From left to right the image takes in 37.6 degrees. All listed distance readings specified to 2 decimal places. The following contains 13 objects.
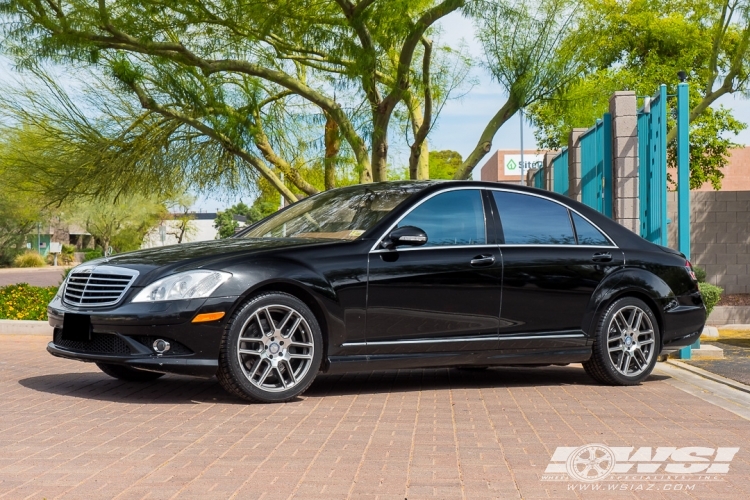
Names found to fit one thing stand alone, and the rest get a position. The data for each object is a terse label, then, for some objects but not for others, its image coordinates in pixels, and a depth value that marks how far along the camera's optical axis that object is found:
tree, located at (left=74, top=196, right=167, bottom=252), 57.97
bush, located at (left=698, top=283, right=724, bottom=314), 14.00
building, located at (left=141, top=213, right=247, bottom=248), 75.16
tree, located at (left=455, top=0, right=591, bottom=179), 15.91
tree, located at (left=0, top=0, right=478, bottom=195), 15.09
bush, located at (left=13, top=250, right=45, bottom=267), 67.81
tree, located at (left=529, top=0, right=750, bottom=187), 30.35
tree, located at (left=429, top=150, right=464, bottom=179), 64.94
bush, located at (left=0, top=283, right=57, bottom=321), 15.65
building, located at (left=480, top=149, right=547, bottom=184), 77.11
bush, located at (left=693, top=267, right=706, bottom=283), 16.81
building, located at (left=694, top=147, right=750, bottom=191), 66.19
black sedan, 7.37
